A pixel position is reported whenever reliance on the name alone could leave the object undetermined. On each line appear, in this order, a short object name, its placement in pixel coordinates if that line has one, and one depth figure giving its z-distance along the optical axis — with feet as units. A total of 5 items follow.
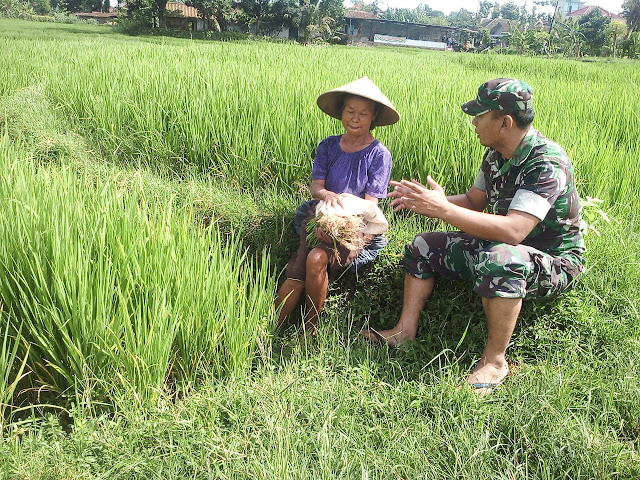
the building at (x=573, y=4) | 380.64
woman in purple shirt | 7.73
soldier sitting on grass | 6.33
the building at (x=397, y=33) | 130.00
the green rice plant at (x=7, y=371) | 5.33
